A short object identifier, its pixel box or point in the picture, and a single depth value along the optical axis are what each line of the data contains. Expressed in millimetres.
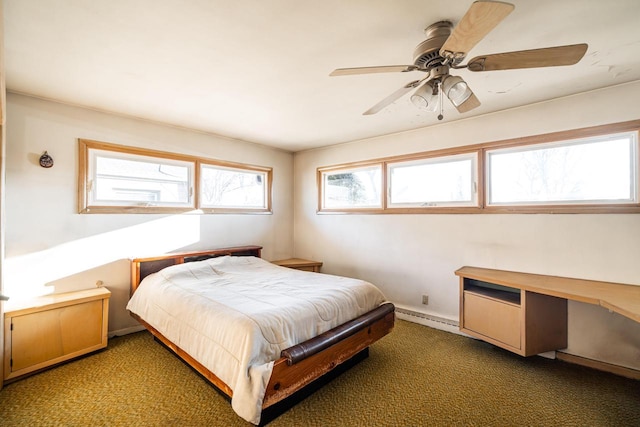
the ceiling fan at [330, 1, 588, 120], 1107
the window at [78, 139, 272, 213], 2893
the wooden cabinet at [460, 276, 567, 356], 2305
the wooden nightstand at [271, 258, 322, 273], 4094
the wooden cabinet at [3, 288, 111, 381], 2153
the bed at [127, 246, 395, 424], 1657
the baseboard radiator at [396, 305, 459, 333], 3148
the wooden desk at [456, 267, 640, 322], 1795
